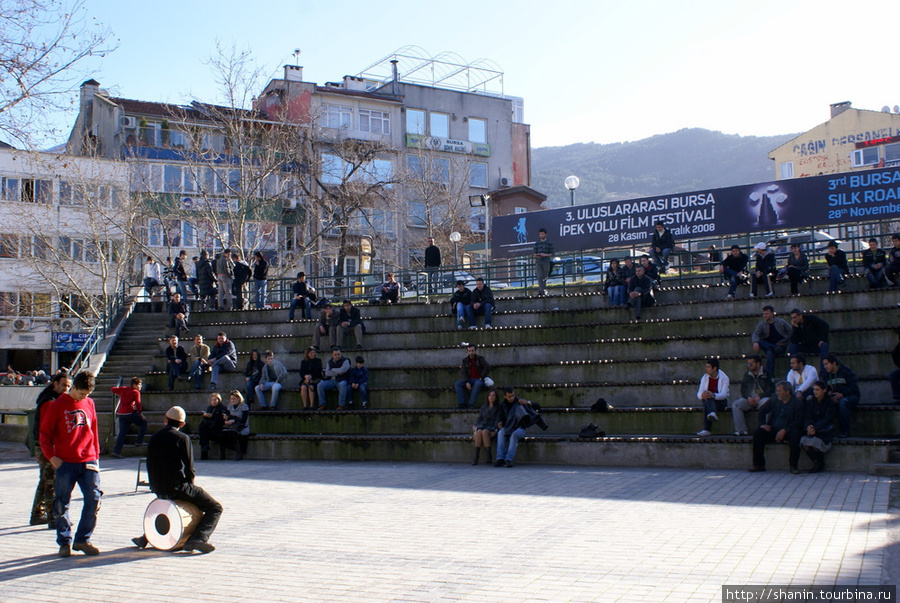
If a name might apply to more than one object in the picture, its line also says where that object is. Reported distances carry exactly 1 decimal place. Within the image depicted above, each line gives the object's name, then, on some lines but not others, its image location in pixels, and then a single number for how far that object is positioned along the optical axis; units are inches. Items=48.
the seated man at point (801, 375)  547.5
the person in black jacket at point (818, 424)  505.0
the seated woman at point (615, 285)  828.0
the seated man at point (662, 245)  877.2
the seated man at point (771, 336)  622.0
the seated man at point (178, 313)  939.3
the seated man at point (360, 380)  725.3
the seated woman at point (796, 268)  764.0
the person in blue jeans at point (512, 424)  594.2
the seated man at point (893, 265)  743.1
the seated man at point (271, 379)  751.7
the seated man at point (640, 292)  804.6
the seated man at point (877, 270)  741.3
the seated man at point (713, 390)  582.6
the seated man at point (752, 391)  565.3
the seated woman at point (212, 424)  689.6
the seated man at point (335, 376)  727.7
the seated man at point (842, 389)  526.9
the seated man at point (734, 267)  794.2
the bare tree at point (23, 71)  628.4
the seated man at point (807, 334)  609.6
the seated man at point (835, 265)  762.8
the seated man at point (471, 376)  686.5
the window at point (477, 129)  2524.4
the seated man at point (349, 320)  840.9
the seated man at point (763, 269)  780.0
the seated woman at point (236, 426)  690.2
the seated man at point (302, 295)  963.5
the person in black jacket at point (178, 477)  324.5
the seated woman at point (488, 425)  604.7
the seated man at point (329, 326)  840.9
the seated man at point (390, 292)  992.2
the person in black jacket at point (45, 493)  382.6
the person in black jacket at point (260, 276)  1020.5
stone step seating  600.7
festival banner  826.2
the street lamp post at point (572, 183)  1002.2
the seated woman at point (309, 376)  738.8
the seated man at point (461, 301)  856.9
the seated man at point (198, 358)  810.2
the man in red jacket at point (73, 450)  324.2
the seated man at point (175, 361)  825.5
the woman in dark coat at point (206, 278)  1024.9
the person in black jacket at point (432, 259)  1049.5
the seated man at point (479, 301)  857.5
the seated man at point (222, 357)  809.5
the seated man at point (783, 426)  511.8
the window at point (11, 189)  1782.7
